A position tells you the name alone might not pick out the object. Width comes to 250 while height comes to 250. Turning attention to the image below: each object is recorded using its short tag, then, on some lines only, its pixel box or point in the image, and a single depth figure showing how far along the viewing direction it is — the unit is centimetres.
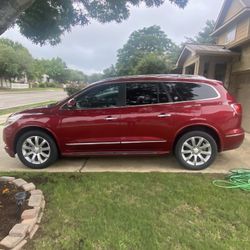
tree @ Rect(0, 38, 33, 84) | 5259
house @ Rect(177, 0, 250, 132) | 1097
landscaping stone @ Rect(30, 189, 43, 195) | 414
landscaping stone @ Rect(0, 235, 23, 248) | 296
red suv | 553
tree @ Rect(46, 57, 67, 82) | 10462
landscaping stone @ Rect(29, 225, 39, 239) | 321
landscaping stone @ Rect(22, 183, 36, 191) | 435
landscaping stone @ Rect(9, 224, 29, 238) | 312
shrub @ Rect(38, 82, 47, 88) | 7725
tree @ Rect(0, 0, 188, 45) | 653
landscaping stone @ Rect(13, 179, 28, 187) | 451
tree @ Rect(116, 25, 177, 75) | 6047
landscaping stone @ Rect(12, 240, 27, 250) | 298
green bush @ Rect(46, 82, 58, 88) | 8299
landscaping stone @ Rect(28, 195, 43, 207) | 379
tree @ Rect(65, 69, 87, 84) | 11068
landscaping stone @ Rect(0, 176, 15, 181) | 472
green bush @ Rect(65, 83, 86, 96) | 2388
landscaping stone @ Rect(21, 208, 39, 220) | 346
